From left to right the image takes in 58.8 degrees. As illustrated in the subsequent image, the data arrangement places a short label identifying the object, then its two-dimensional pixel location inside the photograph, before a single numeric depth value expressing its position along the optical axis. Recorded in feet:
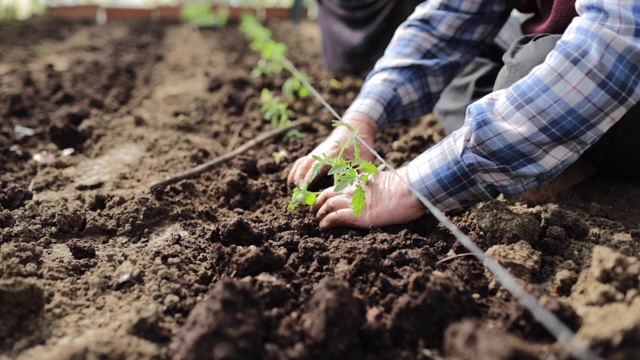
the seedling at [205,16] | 21.56
